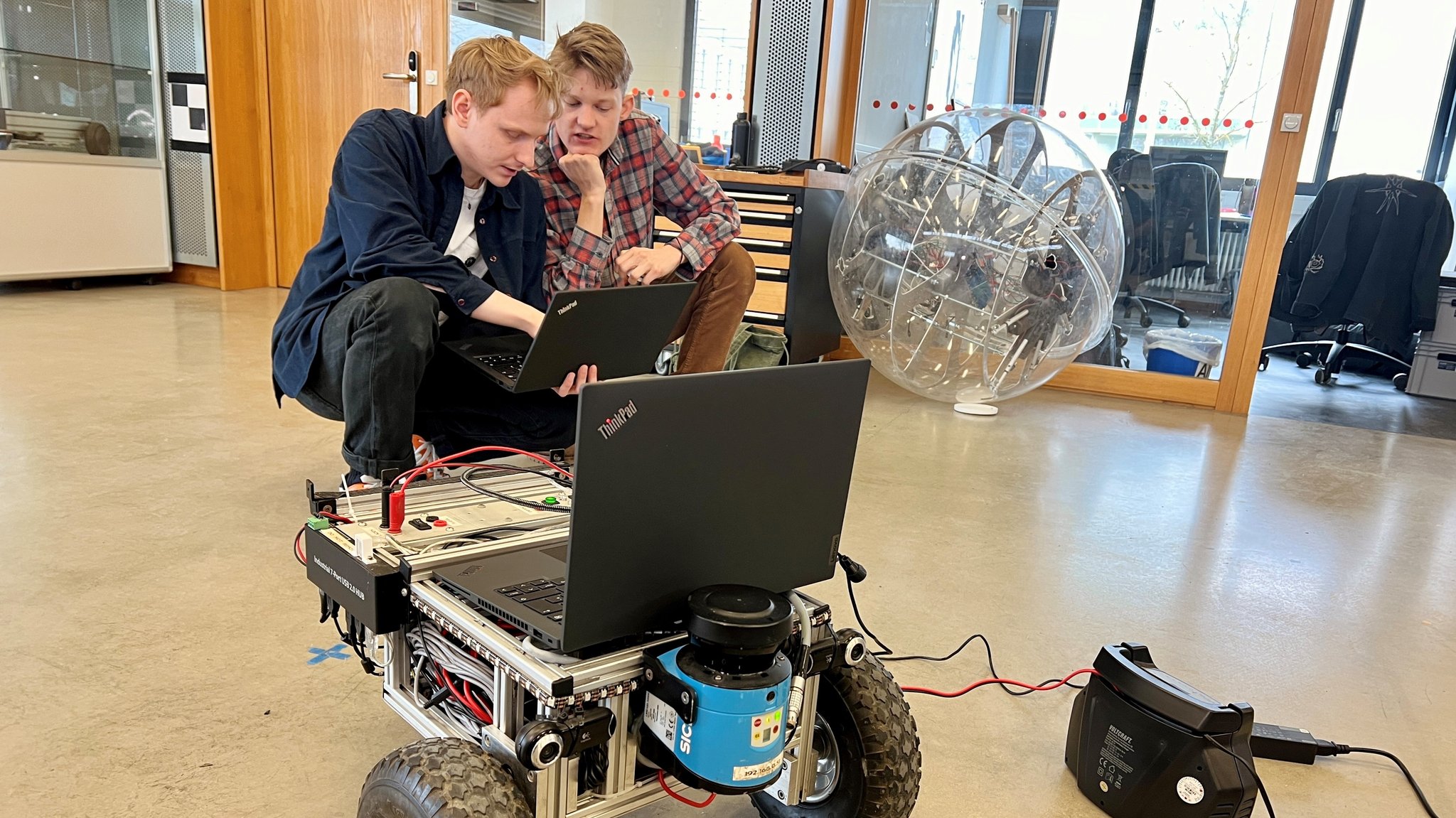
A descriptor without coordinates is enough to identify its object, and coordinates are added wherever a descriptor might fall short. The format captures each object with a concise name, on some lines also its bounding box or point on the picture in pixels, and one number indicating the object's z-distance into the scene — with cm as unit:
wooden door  471
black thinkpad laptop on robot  77
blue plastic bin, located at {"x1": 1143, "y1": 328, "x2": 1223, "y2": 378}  393
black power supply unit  108
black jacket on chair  463
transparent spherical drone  299
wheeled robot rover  79
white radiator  383
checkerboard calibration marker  489
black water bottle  395
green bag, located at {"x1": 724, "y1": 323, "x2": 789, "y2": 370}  334
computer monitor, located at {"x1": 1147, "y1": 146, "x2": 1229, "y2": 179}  384
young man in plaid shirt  192
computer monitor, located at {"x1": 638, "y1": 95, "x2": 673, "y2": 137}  434
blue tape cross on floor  141
